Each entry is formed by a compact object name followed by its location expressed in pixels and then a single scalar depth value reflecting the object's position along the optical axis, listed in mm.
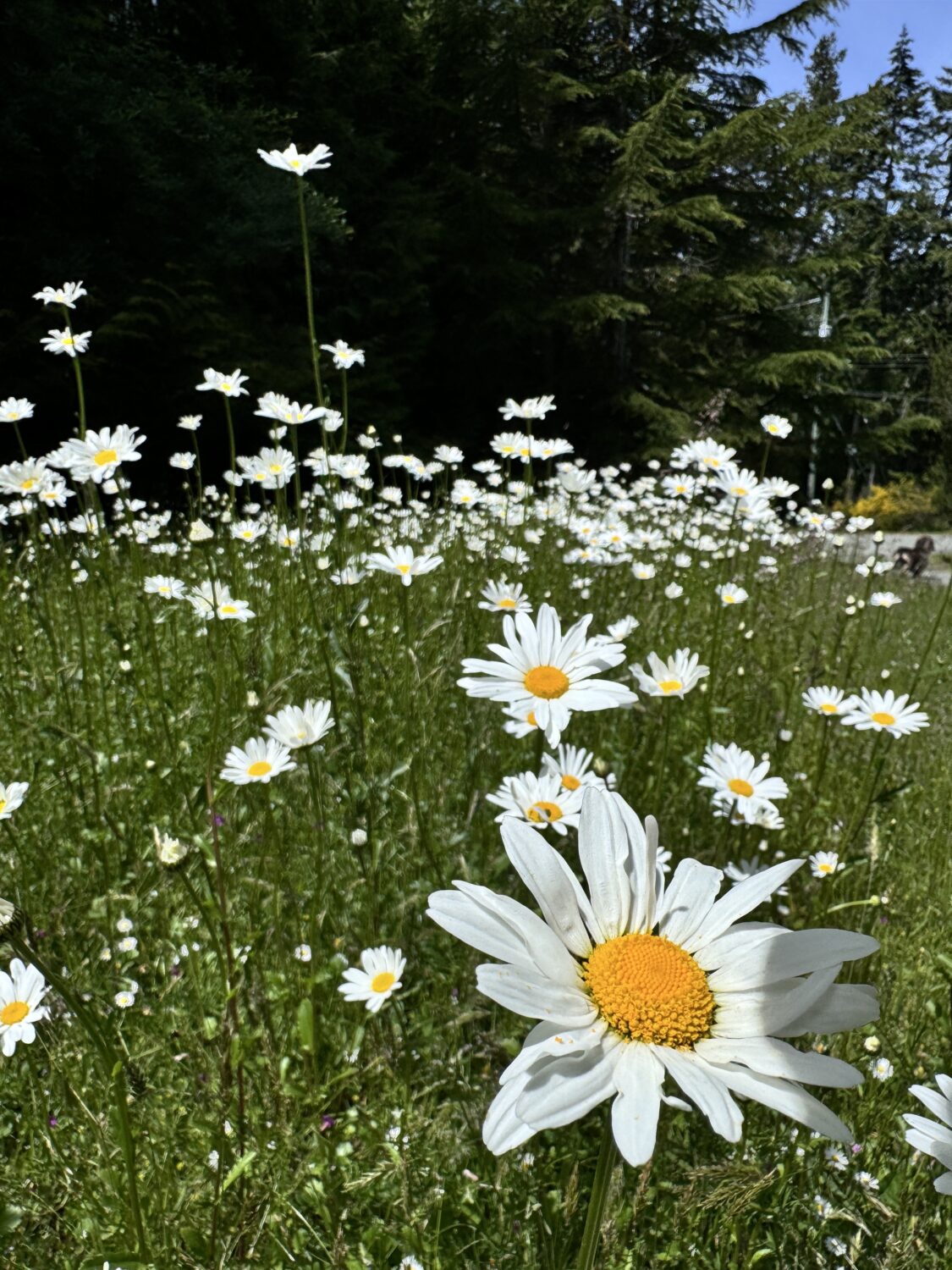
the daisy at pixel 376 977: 322
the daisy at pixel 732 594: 547
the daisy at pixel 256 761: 341
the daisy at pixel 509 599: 435
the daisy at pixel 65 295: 481
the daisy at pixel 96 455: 415
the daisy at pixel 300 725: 362
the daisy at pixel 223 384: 515
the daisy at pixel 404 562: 429
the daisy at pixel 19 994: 273
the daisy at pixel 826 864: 374
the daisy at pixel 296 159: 392
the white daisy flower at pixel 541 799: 318
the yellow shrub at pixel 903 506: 12778
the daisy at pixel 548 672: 297
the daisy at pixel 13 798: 291
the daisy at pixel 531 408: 621
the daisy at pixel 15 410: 554
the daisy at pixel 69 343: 463
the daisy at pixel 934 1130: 172
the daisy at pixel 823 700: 476
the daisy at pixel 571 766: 355
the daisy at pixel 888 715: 444
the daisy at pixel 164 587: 505
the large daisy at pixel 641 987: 145
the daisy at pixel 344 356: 565
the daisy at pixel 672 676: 387
